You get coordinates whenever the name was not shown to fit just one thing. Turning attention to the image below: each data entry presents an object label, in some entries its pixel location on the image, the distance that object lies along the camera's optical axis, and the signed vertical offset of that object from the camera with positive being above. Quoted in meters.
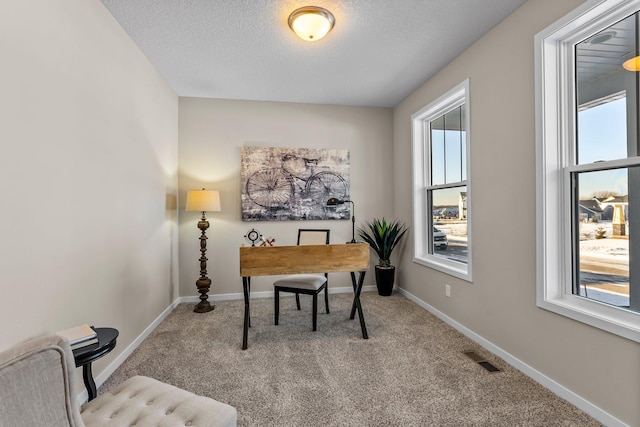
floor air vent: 2.26 -1.09
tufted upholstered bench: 0.83 -0.53
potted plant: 4.04 -0.41
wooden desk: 2.66 -0.38
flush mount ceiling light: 2.20 +1.39
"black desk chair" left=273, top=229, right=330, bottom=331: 2.97 -0.67
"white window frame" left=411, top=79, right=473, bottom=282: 3.74 +0.36
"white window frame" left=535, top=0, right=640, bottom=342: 2.03 +0.35
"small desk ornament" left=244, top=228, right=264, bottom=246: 3.92 -0.23
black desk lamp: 4.28 +0.10
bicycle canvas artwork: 4.06 +0.45
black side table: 1.47 -0.65
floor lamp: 3.50 -0.04
